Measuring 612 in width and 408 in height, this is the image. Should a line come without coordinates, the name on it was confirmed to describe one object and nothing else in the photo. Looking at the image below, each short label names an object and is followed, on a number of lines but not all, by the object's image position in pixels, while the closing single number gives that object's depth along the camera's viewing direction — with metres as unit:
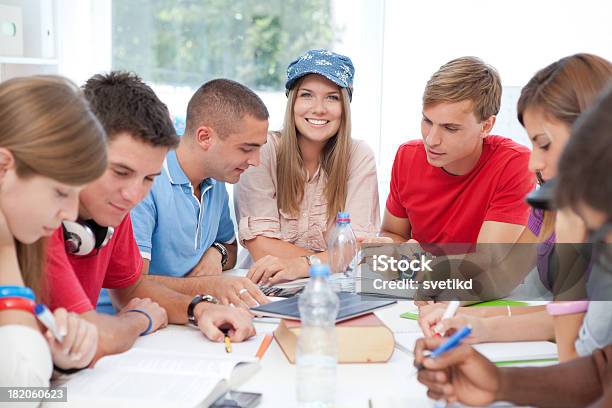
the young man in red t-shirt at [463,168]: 2.35
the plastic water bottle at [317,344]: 1.32
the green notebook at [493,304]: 1.85
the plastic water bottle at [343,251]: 2.31
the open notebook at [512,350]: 1.53
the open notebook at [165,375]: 1.27
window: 4.04
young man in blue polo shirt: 2.22
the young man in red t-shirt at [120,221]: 1.49
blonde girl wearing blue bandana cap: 2.61
